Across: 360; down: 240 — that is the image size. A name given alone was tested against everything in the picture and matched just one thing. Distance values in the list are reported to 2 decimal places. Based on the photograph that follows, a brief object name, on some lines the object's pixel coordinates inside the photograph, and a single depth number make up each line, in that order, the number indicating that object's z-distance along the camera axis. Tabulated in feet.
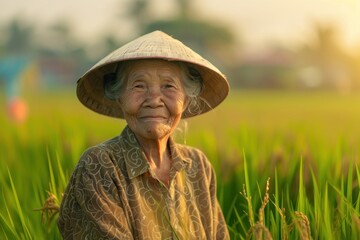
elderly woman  6.92
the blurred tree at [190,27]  182.70
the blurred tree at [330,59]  201.46
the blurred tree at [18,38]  213.05
